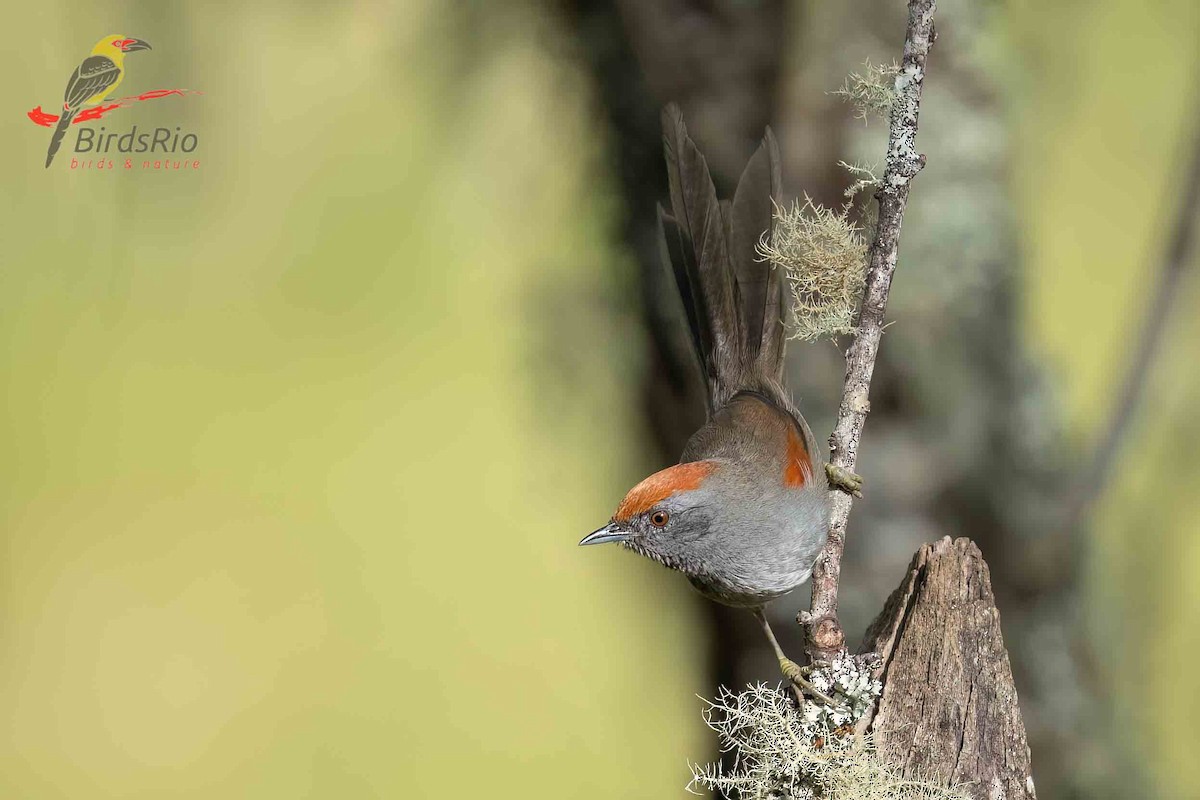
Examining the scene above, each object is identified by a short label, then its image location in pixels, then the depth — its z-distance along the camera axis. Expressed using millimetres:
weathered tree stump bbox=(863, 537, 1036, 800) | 4651
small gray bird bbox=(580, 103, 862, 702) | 4698
